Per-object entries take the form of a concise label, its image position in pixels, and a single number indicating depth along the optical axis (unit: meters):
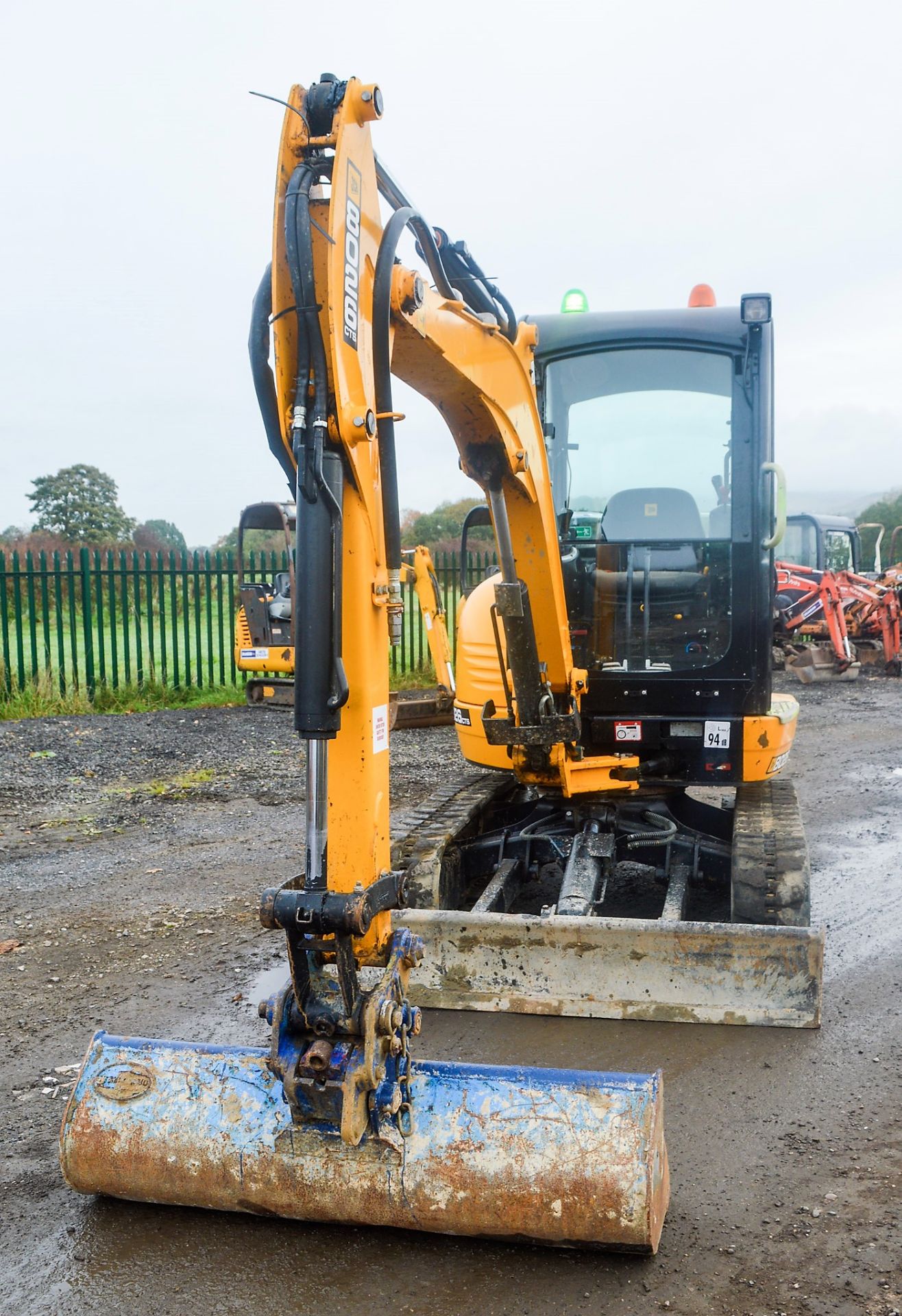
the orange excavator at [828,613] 15.77
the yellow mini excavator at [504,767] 2.74
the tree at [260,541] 16.25
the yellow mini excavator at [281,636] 10.99
